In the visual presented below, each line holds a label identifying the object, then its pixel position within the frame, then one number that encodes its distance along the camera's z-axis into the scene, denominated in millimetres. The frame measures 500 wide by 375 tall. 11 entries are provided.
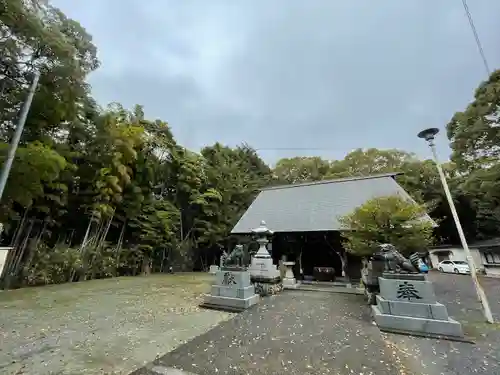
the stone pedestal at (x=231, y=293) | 5059
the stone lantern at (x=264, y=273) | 6766
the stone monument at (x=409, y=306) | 3515
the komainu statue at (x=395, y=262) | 4039
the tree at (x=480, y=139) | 9156
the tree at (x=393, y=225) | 5381
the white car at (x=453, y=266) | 14047
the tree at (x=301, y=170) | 21844
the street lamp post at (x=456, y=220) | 4094
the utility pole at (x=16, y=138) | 4125
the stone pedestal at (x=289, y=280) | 8020
